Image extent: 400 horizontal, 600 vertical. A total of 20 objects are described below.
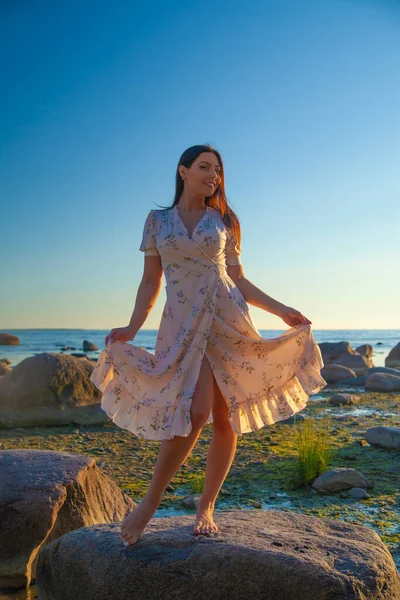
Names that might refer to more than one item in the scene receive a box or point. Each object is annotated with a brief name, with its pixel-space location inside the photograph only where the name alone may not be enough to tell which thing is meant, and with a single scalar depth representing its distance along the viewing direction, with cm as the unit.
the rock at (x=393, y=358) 2411
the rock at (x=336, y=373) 1599
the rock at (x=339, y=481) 552
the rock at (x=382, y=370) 1570
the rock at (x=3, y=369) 1867
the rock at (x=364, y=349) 2795
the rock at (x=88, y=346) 4399
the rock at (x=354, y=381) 1505
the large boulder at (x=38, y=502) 382
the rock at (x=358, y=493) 535
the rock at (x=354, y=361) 1978
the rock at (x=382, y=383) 1364
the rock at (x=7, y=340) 5191
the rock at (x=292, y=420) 916
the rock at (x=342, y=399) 1173
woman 340
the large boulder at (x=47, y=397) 873
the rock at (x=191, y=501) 503
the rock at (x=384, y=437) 708
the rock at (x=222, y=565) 295
